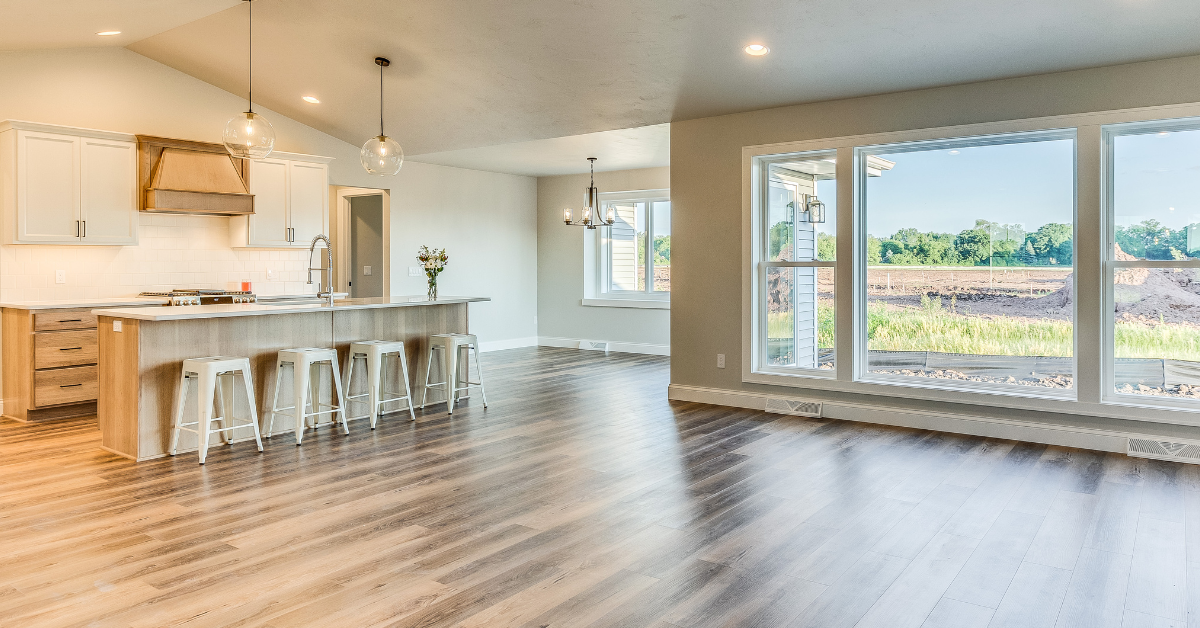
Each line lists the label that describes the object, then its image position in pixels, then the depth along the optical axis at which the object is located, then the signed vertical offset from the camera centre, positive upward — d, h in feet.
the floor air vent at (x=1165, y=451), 14.76 -2.66
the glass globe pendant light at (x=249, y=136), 15.11 +3.49
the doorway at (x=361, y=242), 32.14 +3.07
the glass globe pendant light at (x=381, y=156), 17.17 +3.53
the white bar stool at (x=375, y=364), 18.20 -1.19
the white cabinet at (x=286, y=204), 24.38 +3.62
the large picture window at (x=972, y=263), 16.75 +1.16
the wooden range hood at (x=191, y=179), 21.72 +3.93
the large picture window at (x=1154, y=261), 15.31 +1.02
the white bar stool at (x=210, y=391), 14.82 -1.53
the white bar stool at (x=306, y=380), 16.49 -1.45
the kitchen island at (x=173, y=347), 15.10 -0.69
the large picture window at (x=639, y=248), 34.27 +2.94
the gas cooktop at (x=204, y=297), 21.71 +0.52
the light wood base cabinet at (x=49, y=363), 19.01 -1.20
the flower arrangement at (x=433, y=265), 21.17 +1.37
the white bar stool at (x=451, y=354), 20.04 -1.03
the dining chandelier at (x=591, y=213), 30.19 +4.19
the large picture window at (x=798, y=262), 19.71 +1.33
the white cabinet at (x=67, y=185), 19.43 +3.39
